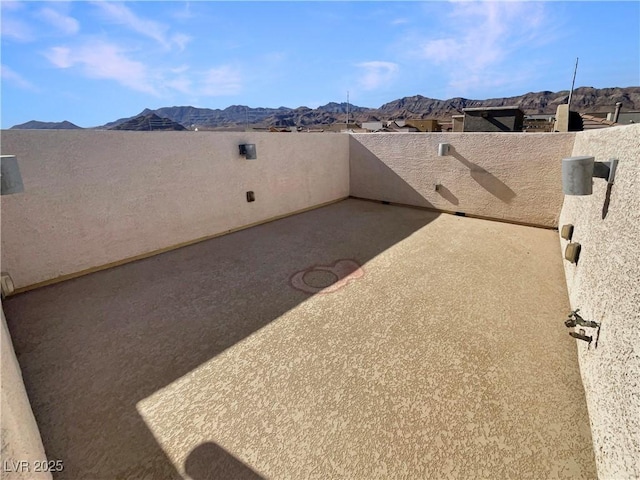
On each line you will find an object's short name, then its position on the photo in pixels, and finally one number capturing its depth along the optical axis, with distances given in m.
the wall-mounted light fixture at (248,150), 5.01
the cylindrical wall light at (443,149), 5.41
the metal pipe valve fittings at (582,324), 1.69
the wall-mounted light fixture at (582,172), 1.70
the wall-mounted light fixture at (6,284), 2.91
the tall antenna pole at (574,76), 15.38
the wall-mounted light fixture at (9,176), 2.06
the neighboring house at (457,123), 13.07
